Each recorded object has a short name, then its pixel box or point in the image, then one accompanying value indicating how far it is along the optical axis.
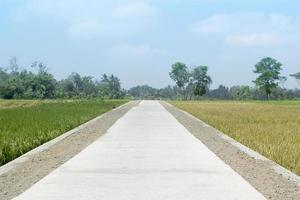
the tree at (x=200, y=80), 166.00
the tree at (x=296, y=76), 175.12
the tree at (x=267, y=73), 145.88
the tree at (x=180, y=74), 168.62
